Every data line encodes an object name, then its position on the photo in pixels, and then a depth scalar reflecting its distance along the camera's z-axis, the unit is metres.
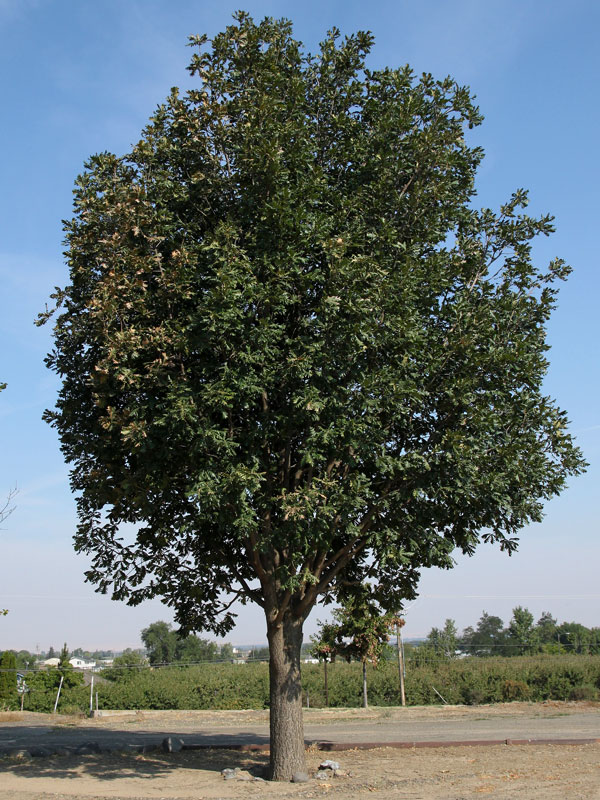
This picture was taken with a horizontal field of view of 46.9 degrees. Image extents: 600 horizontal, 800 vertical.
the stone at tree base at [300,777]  10.93
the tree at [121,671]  31.10
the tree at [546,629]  72.46
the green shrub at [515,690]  30.17
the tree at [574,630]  52.97
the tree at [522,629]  64.75
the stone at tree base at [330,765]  11.75
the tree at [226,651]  103.79
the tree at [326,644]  18.75
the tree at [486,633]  89.12
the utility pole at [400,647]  22.95
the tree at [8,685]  27.30
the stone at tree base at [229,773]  11.43
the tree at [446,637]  36.53
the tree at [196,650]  84.81
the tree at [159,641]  88.25
